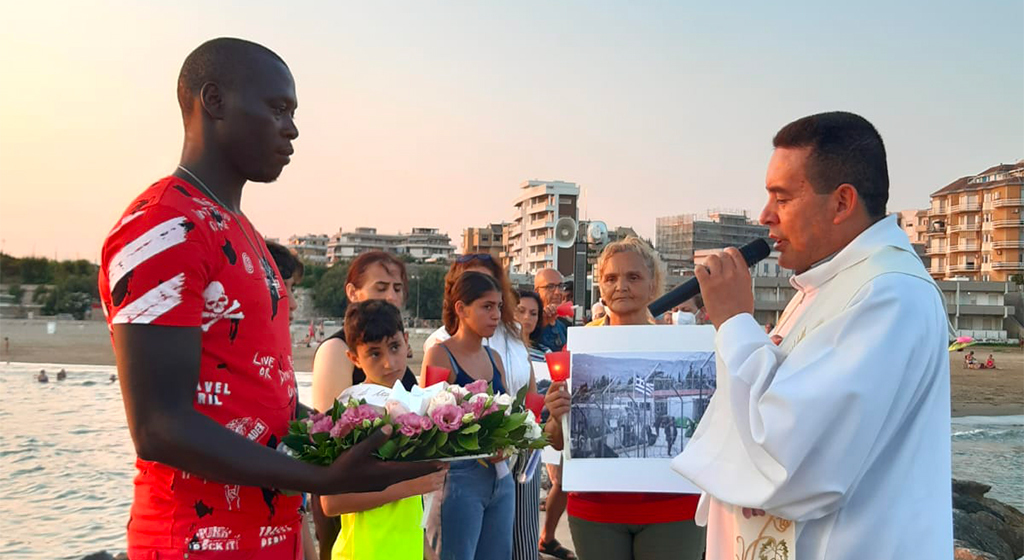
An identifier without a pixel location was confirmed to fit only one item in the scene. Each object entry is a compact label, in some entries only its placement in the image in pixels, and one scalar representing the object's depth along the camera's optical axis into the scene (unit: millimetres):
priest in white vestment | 2131
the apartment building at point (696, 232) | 124438
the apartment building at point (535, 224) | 97125
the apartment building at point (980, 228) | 90438
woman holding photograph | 4066
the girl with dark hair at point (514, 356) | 5527
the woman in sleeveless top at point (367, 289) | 4539
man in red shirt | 1707
